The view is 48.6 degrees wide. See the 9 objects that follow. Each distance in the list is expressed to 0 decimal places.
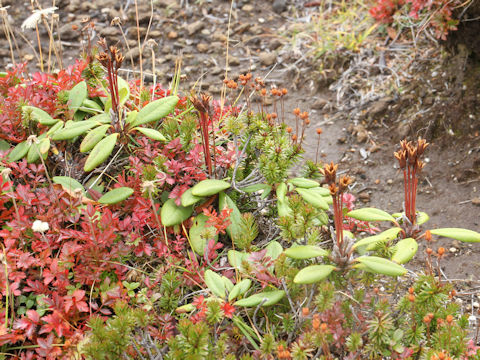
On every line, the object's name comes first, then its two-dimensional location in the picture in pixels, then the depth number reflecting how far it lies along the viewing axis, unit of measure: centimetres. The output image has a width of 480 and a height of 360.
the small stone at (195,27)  579
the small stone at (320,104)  488
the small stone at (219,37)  574
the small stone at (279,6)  602
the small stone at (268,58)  541
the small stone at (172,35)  575
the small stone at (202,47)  563
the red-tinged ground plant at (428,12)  376
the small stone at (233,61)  545
